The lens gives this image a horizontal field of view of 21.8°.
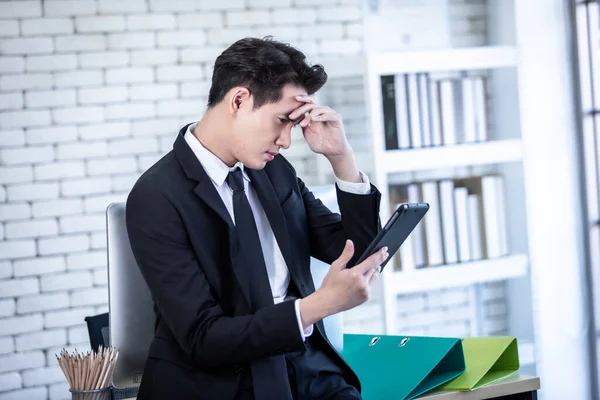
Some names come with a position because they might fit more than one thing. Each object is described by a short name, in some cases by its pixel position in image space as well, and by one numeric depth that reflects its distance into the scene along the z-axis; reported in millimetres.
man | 3895
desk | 4206
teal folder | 4221
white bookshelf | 5593
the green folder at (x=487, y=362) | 4227
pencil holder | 4209
